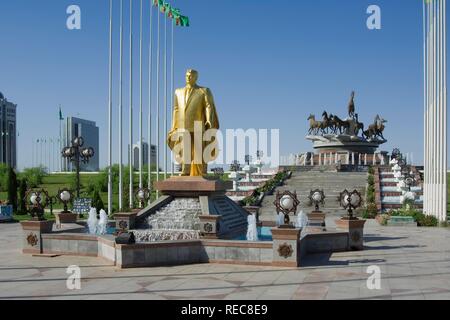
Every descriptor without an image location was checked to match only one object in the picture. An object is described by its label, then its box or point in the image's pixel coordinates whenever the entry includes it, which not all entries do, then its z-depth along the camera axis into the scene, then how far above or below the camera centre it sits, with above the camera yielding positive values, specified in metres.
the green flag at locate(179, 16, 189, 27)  27.73 +7.59
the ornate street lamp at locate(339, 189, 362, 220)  15.32 -1.34
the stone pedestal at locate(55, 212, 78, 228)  18.95 -2.21
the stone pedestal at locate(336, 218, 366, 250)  15.33 -2.29
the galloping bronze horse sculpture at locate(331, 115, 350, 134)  57.38 +3.78
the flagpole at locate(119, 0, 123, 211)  26.29 +1.35
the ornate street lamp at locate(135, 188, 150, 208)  19.14 -1.36
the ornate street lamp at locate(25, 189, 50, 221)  15.03 -1.37
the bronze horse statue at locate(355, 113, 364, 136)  57.60 +3.44
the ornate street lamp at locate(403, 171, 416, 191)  29.27 -1.38
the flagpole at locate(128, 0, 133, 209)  26.98 +0.81
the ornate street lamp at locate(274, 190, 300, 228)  12.48 -1.21
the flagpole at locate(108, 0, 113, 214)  25.55 +1.39
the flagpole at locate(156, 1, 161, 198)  29.14 +2.17
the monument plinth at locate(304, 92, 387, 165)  54.38 +2.00
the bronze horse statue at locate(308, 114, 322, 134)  57.59 +3.69
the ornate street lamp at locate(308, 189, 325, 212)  18.75 -1.49
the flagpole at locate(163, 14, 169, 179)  28.78 +0.04
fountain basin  12.23 -2.38
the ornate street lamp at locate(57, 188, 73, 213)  17.84 -1.29
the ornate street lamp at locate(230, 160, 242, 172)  42.46 -0.78
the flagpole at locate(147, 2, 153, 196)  28.50 +2.10
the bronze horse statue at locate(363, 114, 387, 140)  57.94 +3.11
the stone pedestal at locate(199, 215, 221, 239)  13.88 -1.91
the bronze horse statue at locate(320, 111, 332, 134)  57.18 +4.00
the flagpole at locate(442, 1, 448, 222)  22.43 +3.11
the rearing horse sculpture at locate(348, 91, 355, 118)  58.76 +5.75
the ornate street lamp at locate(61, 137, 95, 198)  24.78 +0.38
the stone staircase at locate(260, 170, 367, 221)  30.16 -2.09
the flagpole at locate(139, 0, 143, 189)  27.83 +1.51
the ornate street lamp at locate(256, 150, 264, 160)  49.69 +0.27
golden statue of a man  16.58 +0.99
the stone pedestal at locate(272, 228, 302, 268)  12.13 -2.16
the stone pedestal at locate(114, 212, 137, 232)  15.60 -1.94
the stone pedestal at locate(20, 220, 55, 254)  14.61 -2.24
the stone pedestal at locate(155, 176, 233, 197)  15.96 -0.92
